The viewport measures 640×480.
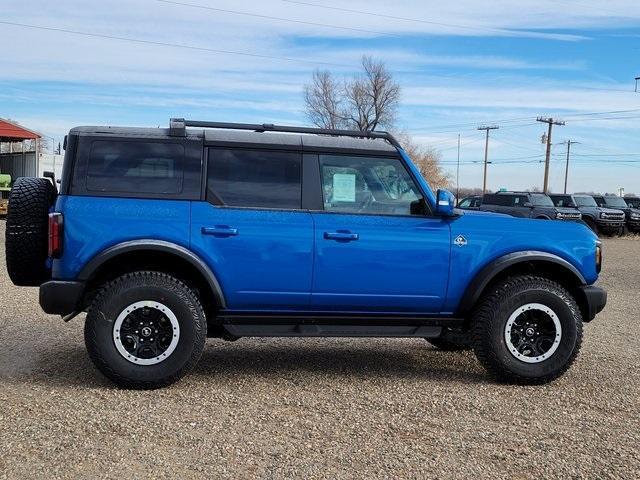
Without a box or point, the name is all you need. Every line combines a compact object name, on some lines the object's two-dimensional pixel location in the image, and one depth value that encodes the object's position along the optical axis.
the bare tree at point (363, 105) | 65.88
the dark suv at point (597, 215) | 28.48
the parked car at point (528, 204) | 25.91
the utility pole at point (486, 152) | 76.06
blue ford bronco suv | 5.20
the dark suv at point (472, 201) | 30.56
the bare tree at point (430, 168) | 70.88
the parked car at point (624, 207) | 30.34
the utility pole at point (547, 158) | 54.91
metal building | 38.38
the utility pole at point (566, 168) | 82.50
